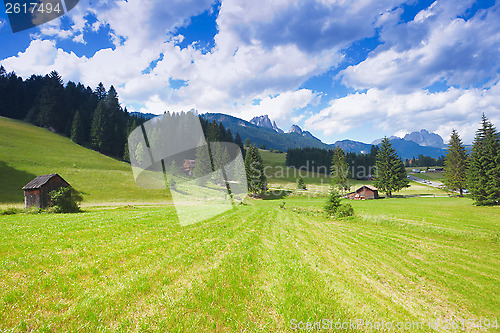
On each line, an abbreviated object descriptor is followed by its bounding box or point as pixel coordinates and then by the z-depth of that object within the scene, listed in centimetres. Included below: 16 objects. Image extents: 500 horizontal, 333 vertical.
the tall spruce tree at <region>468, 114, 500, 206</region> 3647
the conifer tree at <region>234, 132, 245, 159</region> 13523
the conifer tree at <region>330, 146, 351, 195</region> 7888
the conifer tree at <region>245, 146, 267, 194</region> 7269
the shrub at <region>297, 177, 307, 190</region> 8294
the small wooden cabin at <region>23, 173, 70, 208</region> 3172
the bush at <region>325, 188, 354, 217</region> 3225
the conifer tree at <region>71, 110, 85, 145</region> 9181
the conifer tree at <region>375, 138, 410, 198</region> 7094
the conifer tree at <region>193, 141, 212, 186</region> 7950
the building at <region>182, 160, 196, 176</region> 9350
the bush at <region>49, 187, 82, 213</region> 2731
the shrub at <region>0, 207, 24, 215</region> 2540
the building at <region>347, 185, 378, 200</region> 7081
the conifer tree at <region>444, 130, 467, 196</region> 6019
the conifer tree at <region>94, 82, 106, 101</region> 13461
